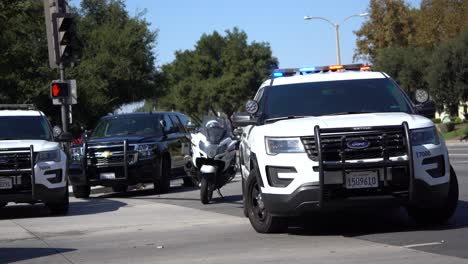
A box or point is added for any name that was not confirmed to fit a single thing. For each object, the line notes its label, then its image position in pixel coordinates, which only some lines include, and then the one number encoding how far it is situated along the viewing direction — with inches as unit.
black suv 709.9
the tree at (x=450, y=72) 1888.5
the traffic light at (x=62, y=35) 693.3
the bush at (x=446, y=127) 1866.3
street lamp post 1989.4
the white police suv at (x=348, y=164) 370.0
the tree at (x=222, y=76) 3344.0
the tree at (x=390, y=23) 2603.3
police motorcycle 610.5
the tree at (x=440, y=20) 2071.9
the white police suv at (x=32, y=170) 542.9
